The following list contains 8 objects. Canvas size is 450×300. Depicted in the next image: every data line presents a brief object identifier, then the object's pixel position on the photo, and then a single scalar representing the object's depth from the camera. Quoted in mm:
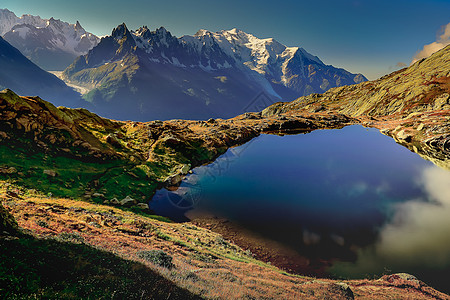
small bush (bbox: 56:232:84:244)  16125
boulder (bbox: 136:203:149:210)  36594
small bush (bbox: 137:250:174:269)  17538
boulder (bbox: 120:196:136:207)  35231
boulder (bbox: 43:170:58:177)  32862
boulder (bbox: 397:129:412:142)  88688
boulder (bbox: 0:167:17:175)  29081
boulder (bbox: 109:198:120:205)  34150
